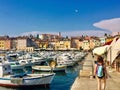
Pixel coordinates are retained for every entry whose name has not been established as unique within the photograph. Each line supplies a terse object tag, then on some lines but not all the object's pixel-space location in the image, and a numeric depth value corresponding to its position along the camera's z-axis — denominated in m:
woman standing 4.10
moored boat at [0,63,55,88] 10.51
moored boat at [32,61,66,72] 17.87
